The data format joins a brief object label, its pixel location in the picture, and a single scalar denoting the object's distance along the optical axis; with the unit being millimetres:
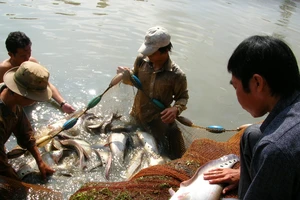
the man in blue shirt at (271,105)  1723
